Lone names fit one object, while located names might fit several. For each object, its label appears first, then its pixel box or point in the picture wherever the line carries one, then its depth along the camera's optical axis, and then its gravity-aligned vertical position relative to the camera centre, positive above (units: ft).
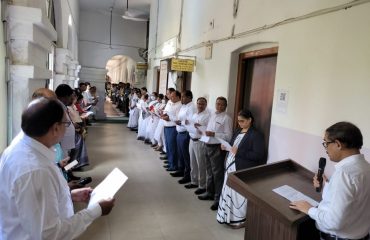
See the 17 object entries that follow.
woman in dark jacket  11.28 -2.60
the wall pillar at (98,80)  40.11 +0.05
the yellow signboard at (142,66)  37.17 +2.21
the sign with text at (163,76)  24.68 +0.78
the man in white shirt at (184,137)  17.16 -2.95
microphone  6.93 -1.76
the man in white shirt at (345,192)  5.43 -1.72
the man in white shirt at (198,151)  15.16 -3.24
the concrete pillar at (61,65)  19.45 +0.83
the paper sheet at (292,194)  6.75 -2.33
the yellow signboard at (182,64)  19.33 +1.42
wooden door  12.80 +0.30
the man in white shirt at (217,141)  13.87 -2.42
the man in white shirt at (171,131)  19.06 -2.89
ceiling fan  34.11 +8.09
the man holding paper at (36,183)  3.95 -1.45
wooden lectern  6.33 -2.38
